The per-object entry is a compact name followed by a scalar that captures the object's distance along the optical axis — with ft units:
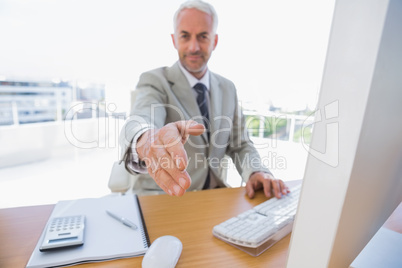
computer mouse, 1.14
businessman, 2.44
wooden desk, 1.27
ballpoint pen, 1.53
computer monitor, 0.41
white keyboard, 1.40
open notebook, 1.22
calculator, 1.26
